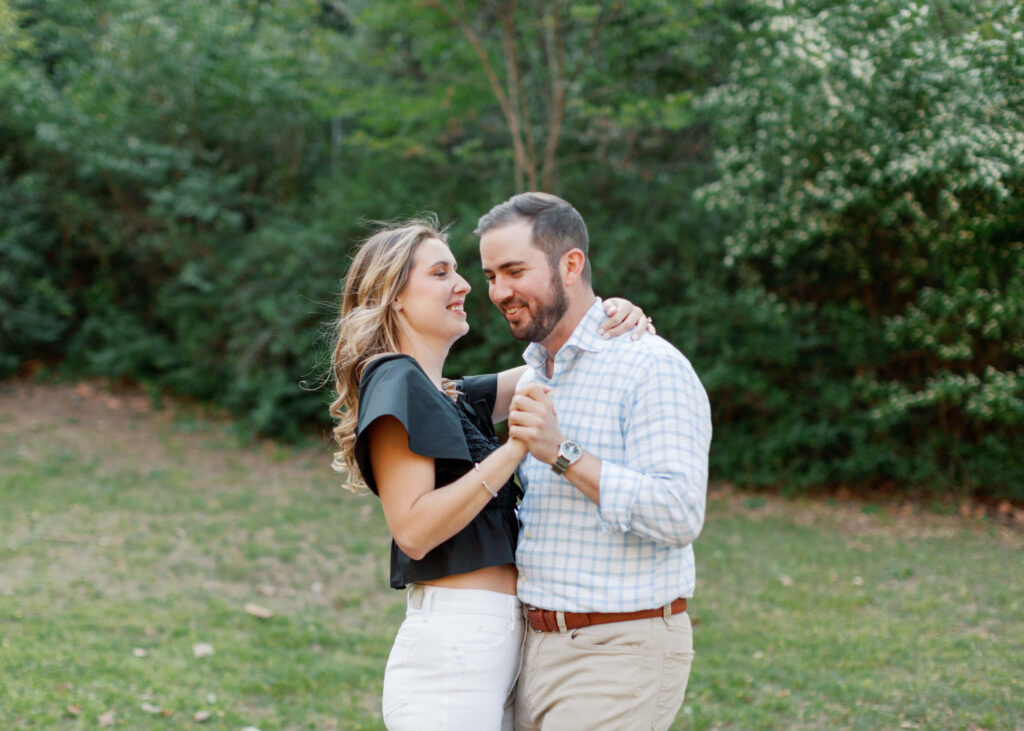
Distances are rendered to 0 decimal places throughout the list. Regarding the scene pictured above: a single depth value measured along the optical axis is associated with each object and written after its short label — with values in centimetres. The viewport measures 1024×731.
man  225
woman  235
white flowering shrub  717
